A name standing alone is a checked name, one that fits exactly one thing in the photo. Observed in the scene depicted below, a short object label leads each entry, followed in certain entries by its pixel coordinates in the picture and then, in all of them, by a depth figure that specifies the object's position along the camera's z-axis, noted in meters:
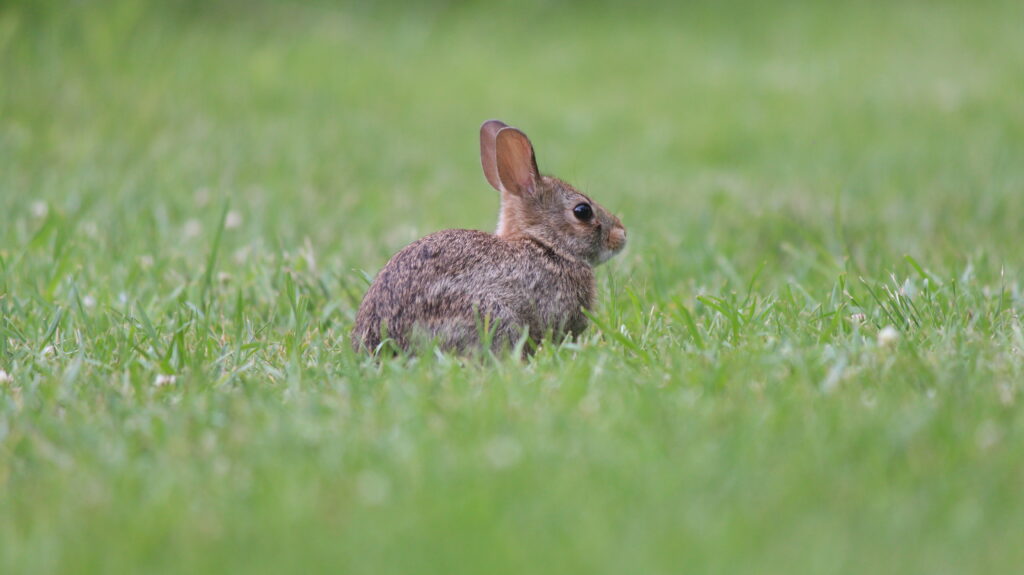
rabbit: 8.63
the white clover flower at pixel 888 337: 7.61
